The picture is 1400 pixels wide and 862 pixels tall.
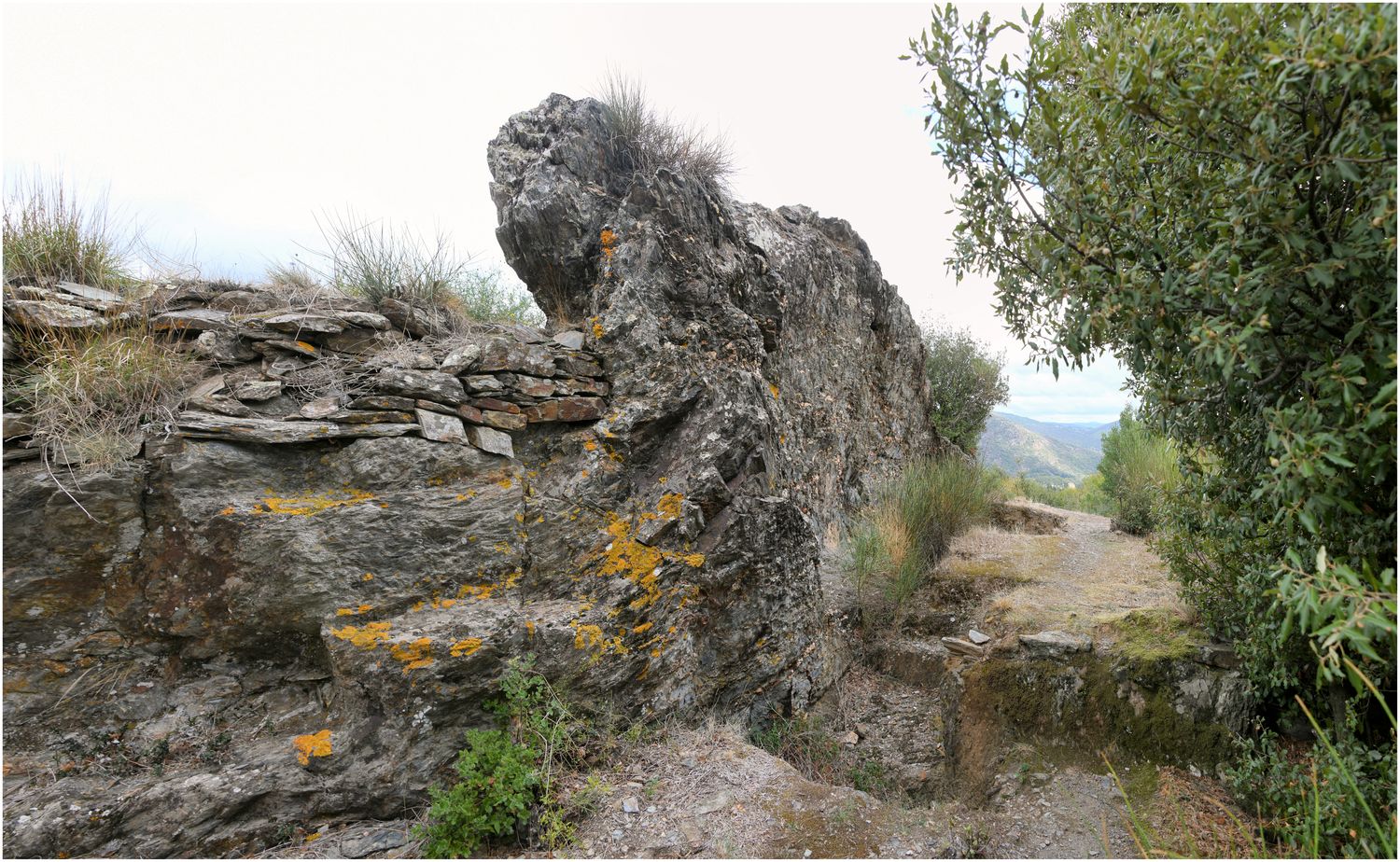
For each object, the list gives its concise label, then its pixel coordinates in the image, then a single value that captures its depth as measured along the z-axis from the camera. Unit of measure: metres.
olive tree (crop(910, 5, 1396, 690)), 2.03
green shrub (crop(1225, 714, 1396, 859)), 2.71
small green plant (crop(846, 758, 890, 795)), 4.83
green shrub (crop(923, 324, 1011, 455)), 12.34
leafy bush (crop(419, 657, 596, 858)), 3.45
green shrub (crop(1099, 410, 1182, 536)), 8.65
